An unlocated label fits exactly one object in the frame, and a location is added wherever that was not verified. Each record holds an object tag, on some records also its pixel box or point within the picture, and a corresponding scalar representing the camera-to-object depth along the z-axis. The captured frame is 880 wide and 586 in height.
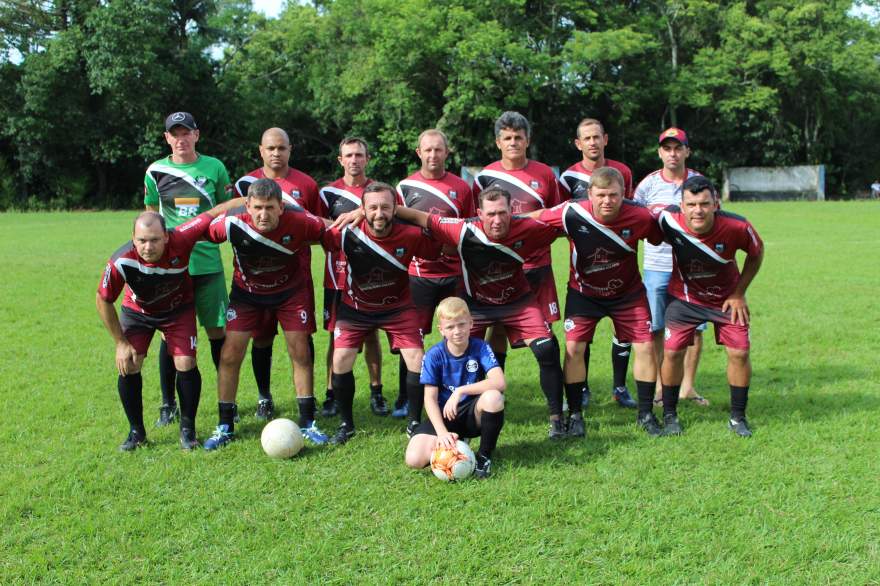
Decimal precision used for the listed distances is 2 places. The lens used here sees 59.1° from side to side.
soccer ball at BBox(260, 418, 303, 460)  4.84
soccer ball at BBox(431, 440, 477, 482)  4.44
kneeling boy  4.63
